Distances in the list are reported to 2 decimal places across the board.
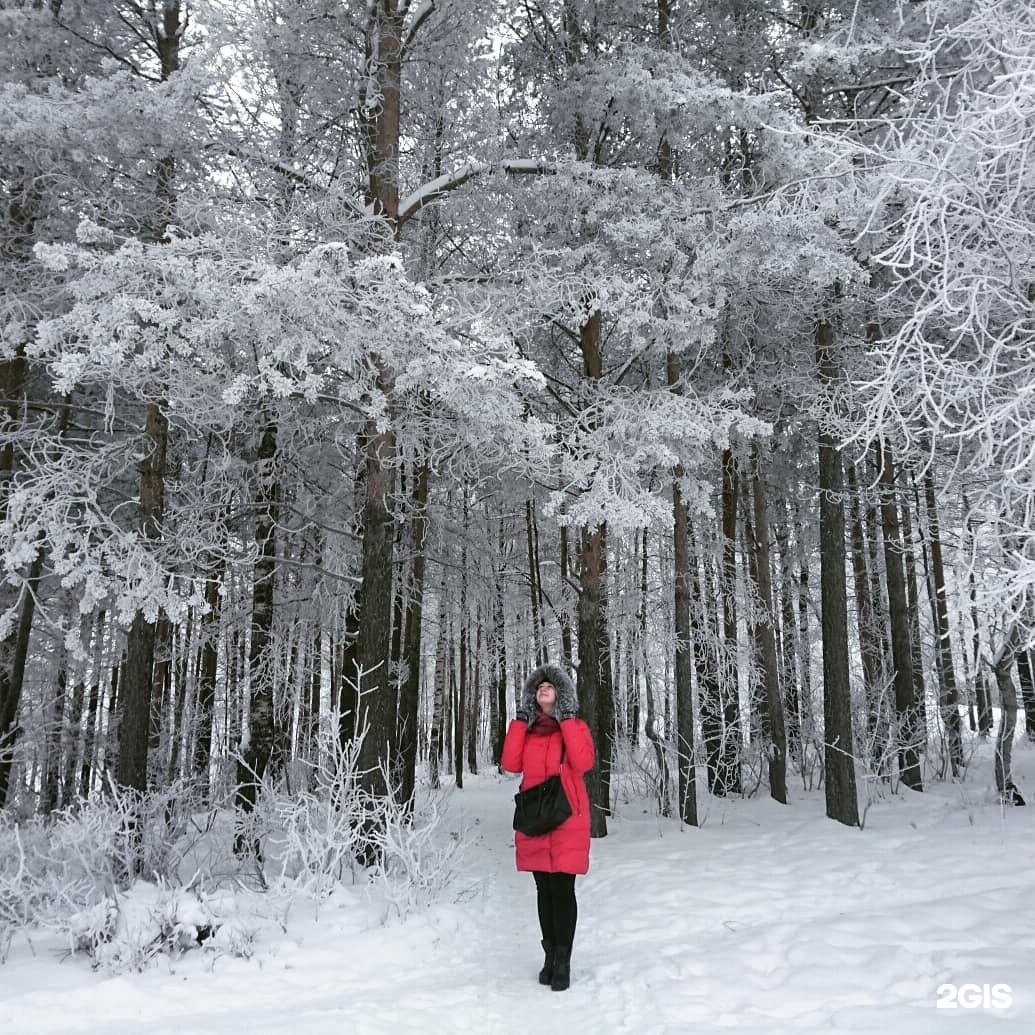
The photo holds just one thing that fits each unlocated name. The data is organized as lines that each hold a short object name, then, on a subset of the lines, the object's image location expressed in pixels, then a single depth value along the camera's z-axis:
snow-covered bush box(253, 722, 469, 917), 5.38
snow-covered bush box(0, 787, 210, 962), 4.52
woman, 4.37
